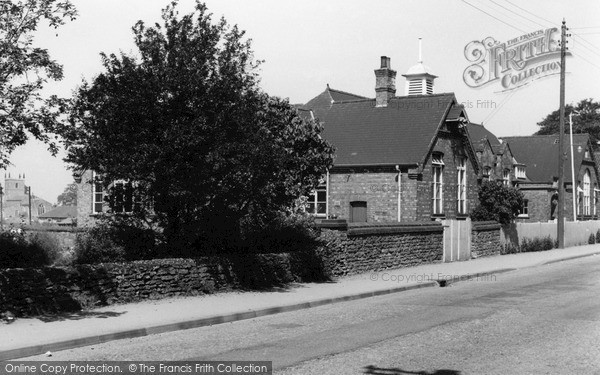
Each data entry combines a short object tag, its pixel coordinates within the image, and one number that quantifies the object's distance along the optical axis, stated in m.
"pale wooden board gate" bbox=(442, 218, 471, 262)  27.89
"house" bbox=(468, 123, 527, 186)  48.44
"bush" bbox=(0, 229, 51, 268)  15.20
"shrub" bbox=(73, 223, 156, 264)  16.30
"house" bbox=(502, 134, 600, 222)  57.72
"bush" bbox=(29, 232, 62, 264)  16.80
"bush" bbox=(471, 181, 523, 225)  36.81
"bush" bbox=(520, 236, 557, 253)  36.00
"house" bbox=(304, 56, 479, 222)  33.44
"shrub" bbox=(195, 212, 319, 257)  17.45
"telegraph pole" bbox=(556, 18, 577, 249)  36.72
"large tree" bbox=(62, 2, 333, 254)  14.66
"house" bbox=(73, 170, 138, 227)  36.22
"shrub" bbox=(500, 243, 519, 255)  33.47
